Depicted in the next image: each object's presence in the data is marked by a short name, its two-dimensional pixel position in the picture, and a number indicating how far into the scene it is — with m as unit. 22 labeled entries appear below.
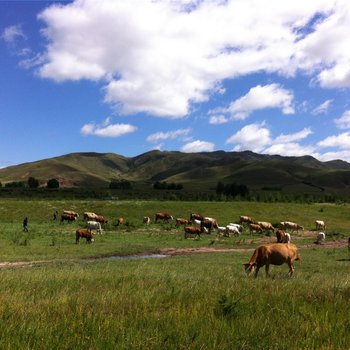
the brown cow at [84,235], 38.31
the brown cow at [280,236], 39.31
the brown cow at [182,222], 56.76
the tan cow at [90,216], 58.71
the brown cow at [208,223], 53.50
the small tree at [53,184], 161.66
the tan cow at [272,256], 18.92
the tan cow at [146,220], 60.01
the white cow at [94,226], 48.52
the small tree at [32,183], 170.04
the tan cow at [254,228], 51.09
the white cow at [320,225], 57.87
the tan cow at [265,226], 53.11
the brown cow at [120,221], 57.86
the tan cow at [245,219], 60.35
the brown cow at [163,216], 62.66
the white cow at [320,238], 41.90
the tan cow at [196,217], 60.34
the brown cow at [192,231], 45.81
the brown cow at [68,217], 58.86
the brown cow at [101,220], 57.72
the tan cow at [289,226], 54.50
